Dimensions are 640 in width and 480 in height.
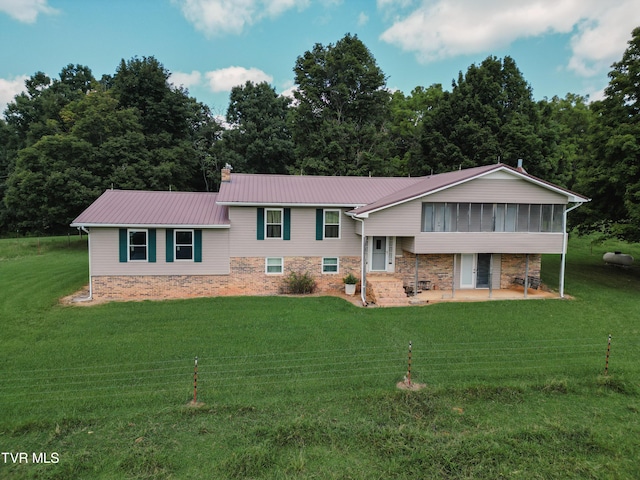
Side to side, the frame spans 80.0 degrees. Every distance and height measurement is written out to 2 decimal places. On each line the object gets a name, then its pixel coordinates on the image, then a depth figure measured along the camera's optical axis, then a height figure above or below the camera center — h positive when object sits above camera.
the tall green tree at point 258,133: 38.66 +9.27
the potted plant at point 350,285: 16.58 -2.66
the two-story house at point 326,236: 15.66 -0.52
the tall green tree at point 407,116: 38.26 +11.52
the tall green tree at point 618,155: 17.03 +3.37
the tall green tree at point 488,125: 28.38 +7.73
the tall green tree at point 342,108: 32.38 +10.43
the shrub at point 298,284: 16.53 -2.63
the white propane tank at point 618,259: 22.17 -1.93
